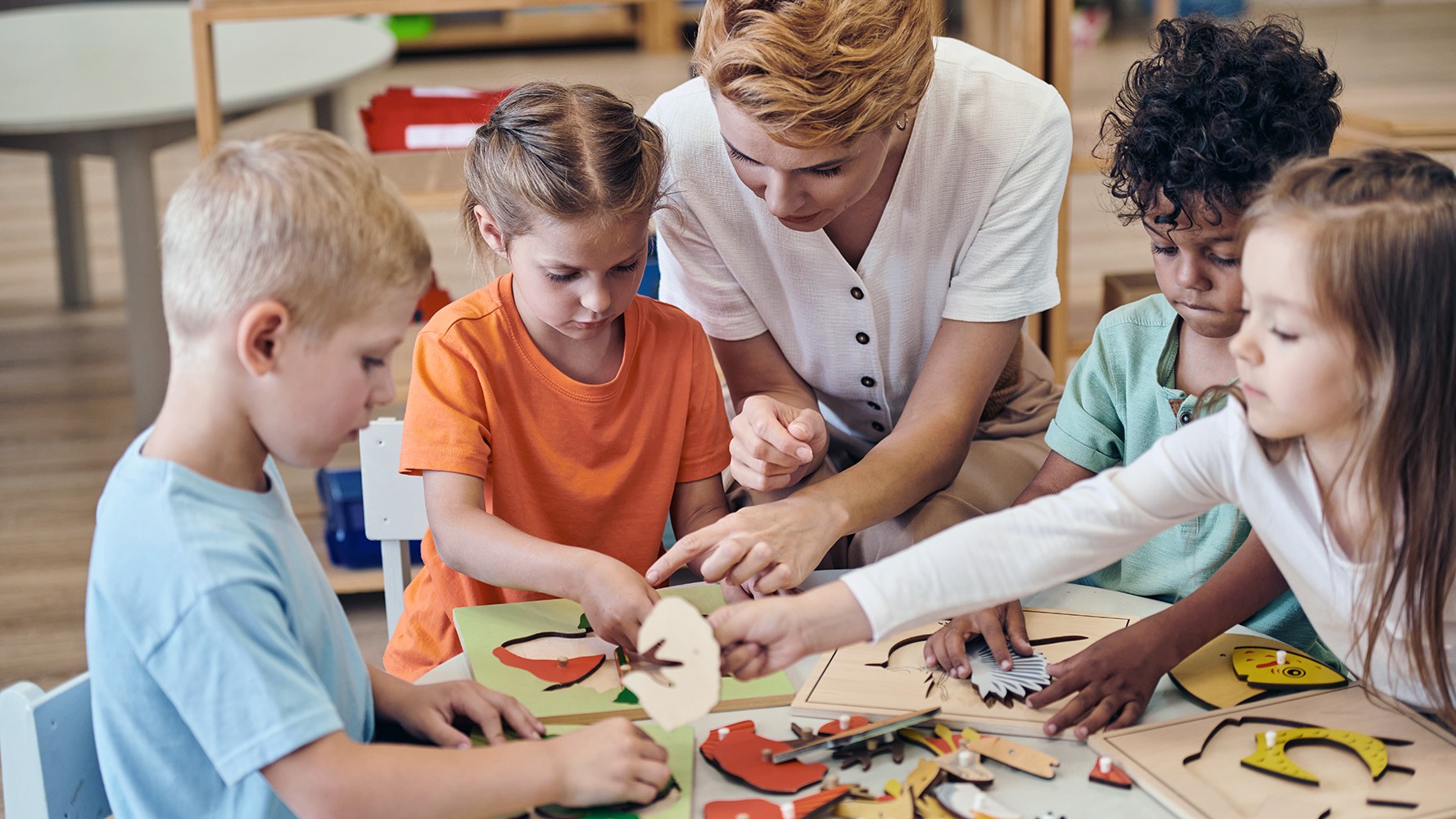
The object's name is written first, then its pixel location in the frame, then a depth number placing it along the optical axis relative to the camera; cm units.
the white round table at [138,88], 281
